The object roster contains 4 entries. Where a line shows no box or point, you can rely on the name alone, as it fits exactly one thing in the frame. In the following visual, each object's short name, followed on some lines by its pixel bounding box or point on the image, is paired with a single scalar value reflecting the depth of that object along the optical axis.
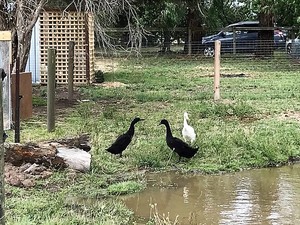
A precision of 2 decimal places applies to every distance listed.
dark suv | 28.26
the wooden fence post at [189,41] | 28.98
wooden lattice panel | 17.05
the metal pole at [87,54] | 17.02
